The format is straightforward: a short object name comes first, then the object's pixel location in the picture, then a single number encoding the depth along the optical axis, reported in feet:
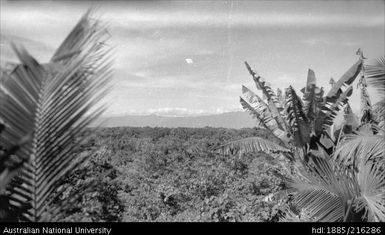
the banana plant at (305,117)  23.57
